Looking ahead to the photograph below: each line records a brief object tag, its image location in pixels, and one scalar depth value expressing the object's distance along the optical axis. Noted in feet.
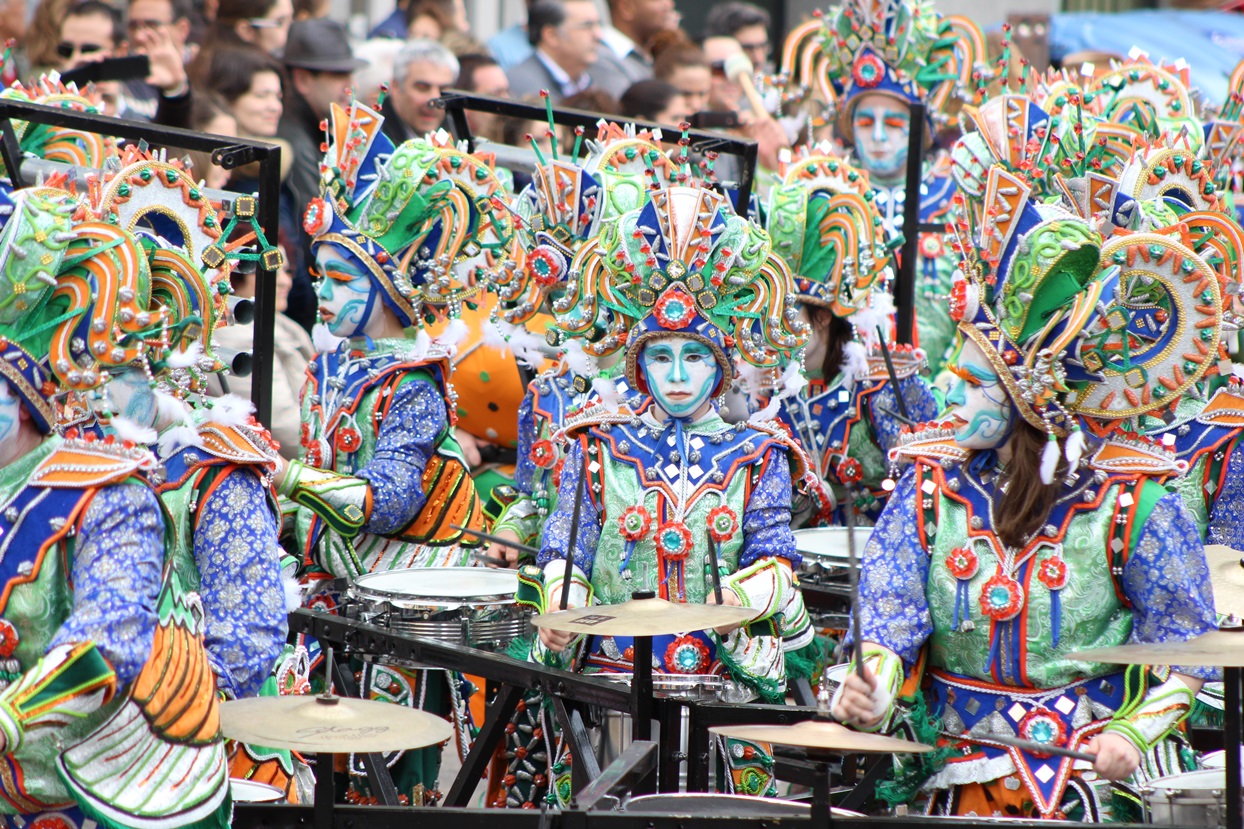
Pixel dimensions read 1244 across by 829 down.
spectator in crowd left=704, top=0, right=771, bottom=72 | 77.36
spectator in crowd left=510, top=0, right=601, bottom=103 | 68.49
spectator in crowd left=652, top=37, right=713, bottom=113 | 67.00
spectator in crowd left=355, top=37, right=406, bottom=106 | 60.13
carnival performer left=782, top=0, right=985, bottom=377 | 60.08
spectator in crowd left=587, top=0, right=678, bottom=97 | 76.18
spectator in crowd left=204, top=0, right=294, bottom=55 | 59.45
